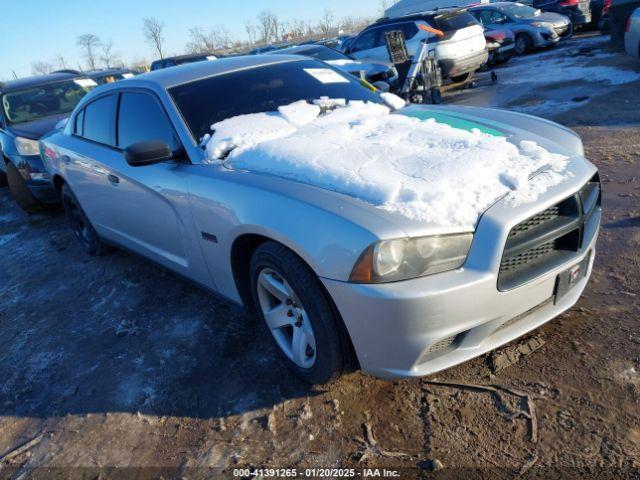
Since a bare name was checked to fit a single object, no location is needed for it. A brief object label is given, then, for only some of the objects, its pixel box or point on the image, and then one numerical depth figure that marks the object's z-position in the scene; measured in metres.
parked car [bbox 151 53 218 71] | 15.21
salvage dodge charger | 2.01
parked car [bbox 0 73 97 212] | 6.24
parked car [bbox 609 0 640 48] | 11.16
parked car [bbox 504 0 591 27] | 16.89
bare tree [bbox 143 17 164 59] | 65.81
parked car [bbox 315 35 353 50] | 22.74
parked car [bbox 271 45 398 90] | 8.77
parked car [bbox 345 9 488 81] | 10.16
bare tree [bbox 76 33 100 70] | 65.43
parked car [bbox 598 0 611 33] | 15.24
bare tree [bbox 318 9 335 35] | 83.24
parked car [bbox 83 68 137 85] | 14.26
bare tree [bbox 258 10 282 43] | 79.38
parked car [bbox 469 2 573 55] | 14.44
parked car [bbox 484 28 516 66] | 13.39
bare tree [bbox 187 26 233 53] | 75.12
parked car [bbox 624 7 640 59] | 8.72
